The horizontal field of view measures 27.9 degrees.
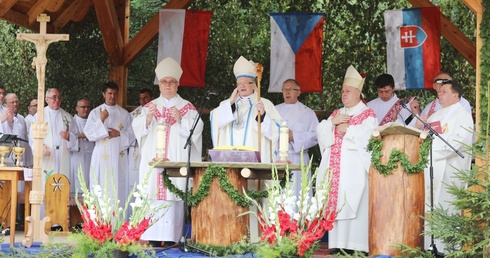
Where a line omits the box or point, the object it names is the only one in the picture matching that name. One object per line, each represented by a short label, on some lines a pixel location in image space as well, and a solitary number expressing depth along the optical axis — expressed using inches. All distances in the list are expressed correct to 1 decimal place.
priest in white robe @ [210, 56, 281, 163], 417.1
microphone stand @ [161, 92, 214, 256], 366.0
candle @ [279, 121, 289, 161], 382.3
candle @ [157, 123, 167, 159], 381.7
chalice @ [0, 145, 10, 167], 415.2
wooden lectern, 364.2
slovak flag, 533.6
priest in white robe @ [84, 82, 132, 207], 526.5
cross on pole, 406.9
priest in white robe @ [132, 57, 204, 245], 433.1
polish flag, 553.3
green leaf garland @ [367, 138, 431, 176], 364.8
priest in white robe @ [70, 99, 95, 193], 545.0
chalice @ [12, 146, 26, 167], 416.1
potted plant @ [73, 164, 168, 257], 335.9
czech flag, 553.9
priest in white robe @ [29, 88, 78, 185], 534.0
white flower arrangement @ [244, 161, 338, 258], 322.3
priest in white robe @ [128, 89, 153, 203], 536.7
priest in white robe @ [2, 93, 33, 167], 534.0
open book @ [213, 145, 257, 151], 383.2
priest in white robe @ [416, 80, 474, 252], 404.8
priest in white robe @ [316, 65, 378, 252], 413.7
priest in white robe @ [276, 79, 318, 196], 482.9
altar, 372.5
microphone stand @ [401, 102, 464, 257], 357.4
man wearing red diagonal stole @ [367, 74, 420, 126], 484.1
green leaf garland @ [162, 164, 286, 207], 369.7
